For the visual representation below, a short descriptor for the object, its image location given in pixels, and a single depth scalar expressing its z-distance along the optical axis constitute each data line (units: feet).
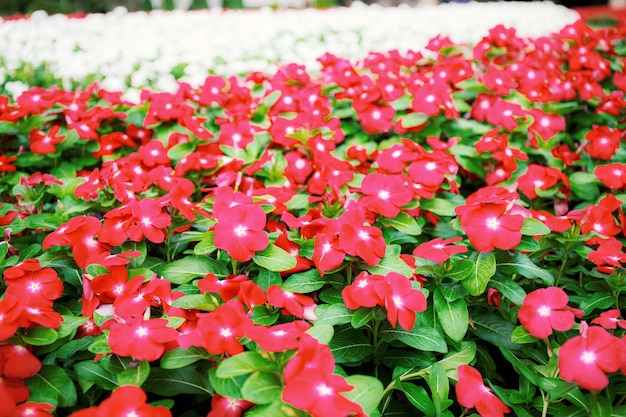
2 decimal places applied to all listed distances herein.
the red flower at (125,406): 1.00
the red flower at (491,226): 1.36
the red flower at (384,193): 1.58
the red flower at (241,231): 1.36
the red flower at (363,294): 1.23
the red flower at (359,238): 1.35
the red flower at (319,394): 0.93
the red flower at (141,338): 1.10
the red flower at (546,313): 1.28
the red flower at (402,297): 1.22
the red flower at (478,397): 1.18
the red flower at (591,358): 1.07
